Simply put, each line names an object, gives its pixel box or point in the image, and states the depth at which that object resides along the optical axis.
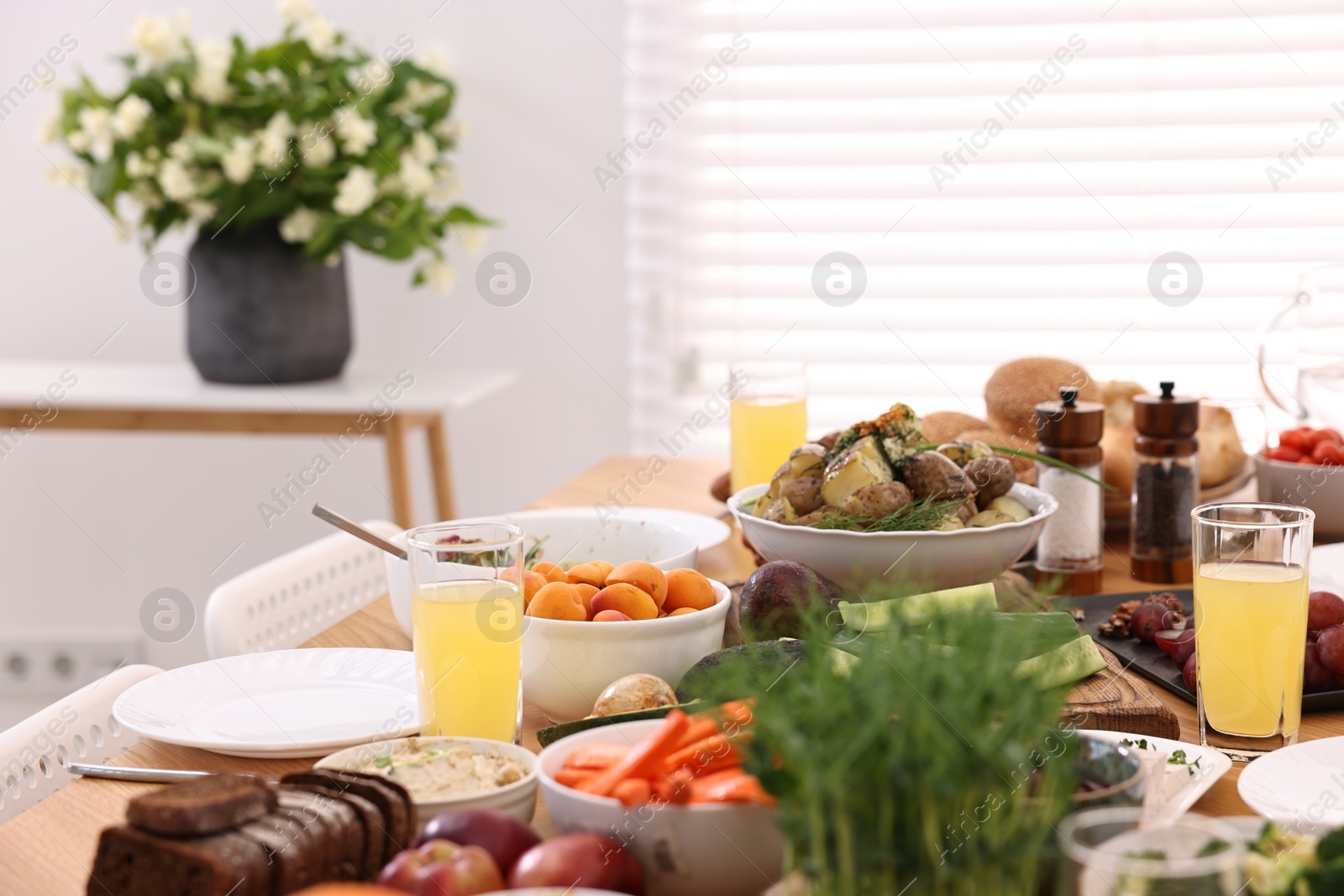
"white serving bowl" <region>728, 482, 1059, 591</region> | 1.87
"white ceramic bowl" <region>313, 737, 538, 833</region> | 1.58
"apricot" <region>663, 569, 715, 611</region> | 1.81
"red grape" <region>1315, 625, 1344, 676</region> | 1.78
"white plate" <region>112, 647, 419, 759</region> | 1.72
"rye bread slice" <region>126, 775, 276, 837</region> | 1.52
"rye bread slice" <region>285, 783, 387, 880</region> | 1.55
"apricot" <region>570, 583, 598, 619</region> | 1.79
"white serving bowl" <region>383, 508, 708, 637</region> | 2.03
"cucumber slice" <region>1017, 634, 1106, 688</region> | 1.61
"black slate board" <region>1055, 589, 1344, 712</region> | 1.78
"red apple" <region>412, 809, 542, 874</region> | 1.54
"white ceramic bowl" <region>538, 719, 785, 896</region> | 1.54
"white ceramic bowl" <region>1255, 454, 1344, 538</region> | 2.07
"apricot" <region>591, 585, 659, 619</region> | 1.77
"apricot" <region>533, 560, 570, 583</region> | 1.82
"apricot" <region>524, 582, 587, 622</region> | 1.76
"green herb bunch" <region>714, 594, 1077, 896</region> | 1.43
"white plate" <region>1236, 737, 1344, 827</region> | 1.61
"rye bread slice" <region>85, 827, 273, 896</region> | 1.51
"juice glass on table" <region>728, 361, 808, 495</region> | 2.26
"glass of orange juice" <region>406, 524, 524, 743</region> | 1.71
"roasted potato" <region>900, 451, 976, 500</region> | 1.89
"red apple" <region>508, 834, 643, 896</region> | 1.51
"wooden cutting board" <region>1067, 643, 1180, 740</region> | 1.72
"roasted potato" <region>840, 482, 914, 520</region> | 1.87
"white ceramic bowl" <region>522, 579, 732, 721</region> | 1.75
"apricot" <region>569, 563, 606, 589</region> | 1.82
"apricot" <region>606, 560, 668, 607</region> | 1.80
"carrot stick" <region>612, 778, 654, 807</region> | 1.55
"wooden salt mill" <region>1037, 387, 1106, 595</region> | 2.02
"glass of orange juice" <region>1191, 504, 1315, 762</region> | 1.73
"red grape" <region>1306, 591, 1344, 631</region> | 1.81
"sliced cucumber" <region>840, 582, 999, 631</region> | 1.74
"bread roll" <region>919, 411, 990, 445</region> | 2.22
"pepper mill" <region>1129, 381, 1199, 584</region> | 2.01
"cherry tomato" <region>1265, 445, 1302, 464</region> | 2.11
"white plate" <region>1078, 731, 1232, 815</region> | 1.60
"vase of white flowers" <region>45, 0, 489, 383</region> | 3.00
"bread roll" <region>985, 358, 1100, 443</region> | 2.19
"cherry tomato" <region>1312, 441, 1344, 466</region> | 2.09
